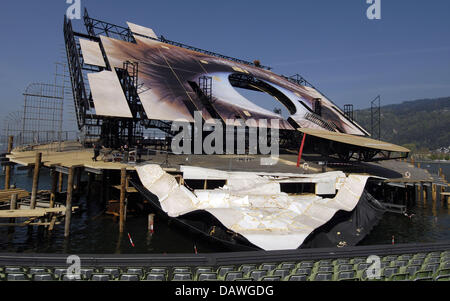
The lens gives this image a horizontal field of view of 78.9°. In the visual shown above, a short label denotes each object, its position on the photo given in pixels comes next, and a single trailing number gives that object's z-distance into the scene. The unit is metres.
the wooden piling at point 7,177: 28.10
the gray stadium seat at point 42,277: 8.66
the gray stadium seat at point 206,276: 9.21
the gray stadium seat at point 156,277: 9.19
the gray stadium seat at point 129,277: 9.11
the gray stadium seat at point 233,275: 9.25
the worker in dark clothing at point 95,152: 25.37
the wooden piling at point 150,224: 22.23
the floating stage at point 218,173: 10.53
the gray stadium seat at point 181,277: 9.16
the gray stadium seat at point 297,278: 9.34
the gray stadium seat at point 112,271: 9.21
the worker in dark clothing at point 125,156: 27.08
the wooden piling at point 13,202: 20.64
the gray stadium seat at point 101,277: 8.85
